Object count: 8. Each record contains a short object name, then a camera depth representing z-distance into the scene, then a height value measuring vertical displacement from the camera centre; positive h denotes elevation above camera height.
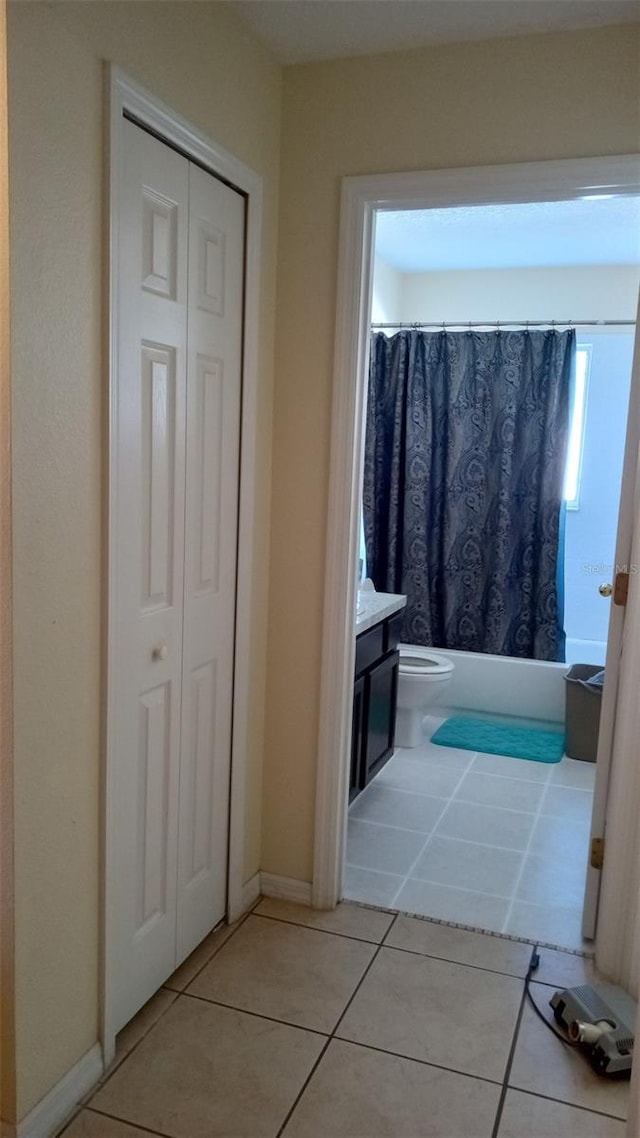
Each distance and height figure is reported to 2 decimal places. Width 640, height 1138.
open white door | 2.27 -0.48
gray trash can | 4.13 -1.22
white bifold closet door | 1.87 -0.24
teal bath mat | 4.20 -1.40
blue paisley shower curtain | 4.62 -0.13
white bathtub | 4.56 -1.21
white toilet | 4.00 -1.08
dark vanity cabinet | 3.09 -0.93
